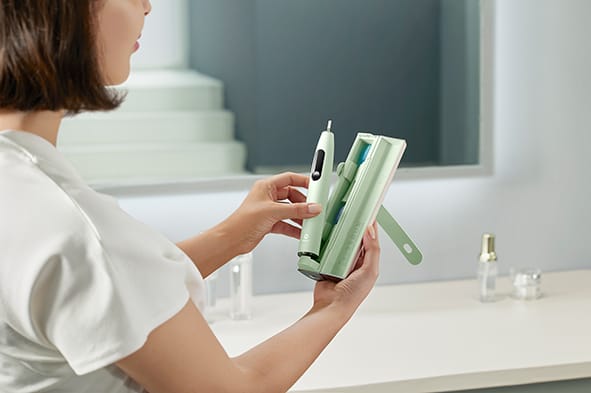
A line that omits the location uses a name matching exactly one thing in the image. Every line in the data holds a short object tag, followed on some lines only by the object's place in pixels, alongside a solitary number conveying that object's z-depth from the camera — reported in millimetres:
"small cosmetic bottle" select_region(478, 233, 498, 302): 3267
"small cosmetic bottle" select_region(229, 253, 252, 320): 3159
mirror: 3210
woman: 1979
